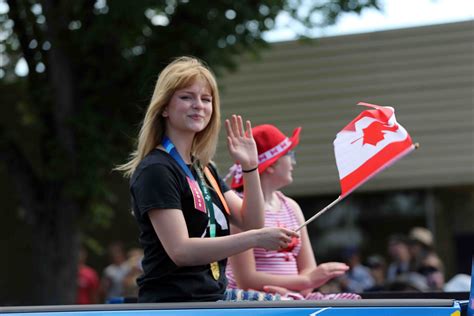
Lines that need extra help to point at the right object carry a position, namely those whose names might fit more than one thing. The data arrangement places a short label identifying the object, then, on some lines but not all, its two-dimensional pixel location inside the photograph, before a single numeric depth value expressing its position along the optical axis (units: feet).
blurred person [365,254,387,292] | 37.88
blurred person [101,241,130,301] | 43.04
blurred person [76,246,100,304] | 43.93
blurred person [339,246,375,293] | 36.99
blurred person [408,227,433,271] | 34.71
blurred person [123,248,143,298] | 34.96
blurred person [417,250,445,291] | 31.58
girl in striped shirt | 14.34
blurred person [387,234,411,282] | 34.99
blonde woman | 11.80
